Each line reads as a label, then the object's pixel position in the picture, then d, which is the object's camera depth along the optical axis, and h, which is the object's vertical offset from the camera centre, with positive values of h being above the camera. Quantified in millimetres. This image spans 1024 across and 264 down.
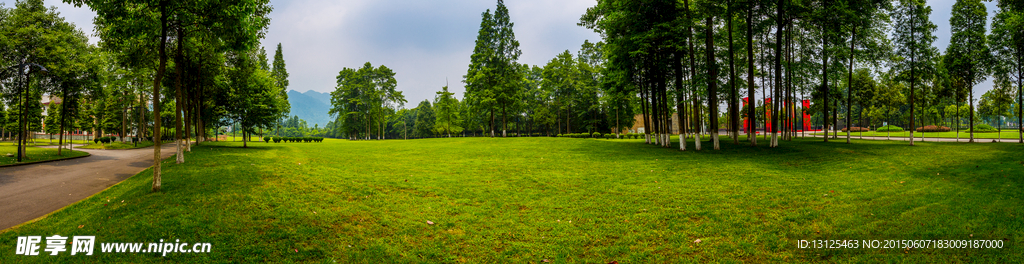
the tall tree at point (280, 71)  53094 +9490
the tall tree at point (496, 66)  36688 +6885
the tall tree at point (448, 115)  57594 +2839
